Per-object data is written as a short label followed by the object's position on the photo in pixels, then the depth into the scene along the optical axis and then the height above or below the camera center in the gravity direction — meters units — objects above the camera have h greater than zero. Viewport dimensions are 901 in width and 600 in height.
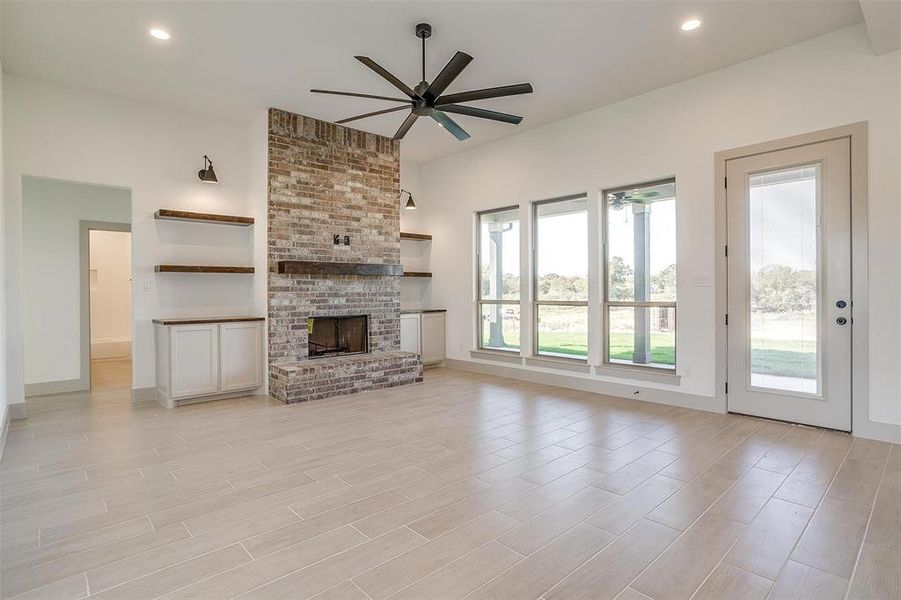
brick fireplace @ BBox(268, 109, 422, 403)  5.37 +0.58
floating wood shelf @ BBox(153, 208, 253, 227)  5.09 +0.93
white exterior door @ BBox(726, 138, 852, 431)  3.78 +0.09
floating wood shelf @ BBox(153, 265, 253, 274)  5.05 +0.34
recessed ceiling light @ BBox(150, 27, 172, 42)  3.74 +2.16
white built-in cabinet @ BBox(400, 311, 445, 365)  6.86 -0.55
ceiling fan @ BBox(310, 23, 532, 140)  3.35 +1.59
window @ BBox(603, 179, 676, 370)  4.95 +0.23
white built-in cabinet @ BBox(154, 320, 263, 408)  4.84 -0.65
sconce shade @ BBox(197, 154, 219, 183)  5.41 +1.44
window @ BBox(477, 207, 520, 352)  6.58 +0.26
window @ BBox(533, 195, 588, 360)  5.73 +0.24
